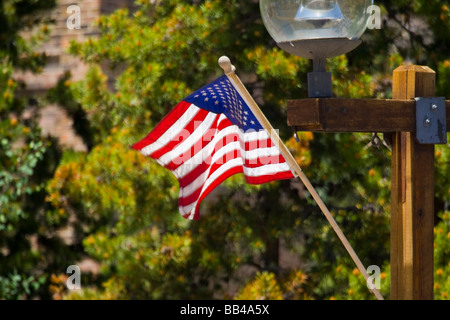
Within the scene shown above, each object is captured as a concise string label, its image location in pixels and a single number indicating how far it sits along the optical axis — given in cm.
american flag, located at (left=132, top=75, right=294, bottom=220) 1029
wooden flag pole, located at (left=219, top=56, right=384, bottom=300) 880
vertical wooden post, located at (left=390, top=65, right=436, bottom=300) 848
